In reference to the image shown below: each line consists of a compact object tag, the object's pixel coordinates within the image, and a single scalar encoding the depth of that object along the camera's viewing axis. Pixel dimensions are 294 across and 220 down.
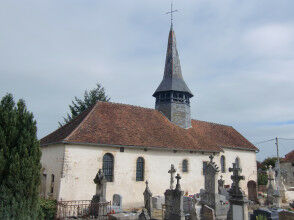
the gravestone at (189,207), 12.07
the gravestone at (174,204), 11.36
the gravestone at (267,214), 10.90
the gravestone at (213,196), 12.95
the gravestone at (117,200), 14.12
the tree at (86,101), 31.83
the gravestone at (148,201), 13.43
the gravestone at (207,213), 11.91
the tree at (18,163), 8.10
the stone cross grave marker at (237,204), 9.15
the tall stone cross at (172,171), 15.41
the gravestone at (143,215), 10.72
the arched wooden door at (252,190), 20.92
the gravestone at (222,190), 17.44
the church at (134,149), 14.36
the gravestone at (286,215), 10.96
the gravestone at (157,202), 15.35
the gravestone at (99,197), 11.83
